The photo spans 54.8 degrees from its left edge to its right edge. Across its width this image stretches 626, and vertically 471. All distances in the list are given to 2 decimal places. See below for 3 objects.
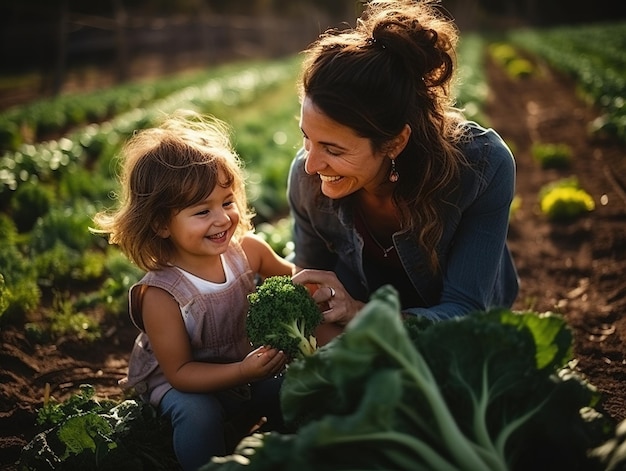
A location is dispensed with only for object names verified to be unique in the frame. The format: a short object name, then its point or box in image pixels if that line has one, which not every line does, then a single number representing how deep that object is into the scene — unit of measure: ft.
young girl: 8.46
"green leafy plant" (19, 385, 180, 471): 7.90
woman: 8.62
